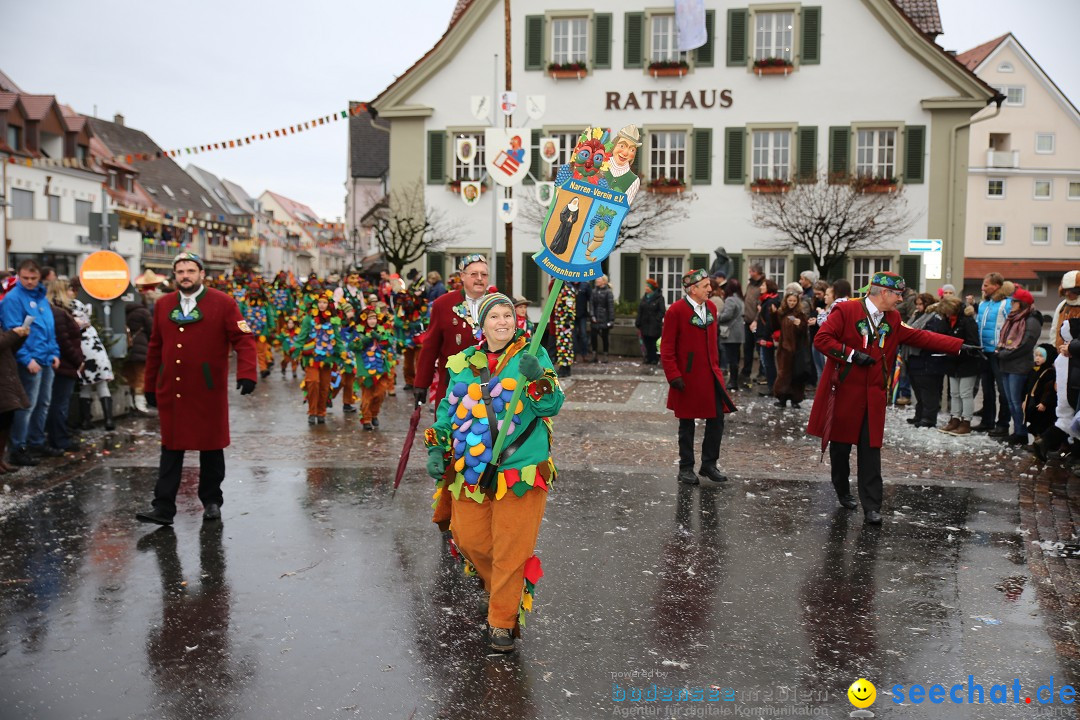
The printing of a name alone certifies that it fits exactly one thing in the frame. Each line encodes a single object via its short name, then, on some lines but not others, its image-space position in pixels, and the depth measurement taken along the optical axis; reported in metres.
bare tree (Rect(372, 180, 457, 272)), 28.84
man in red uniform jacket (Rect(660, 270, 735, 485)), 8.91
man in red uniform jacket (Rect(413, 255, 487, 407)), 7.29
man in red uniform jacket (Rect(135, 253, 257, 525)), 7.35
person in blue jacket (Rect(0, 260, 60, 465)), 9.66
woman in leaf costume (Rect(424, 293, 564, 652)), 4.88
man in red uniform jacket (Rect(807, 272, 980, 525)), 7.59
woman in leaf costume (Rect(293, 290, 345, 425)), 12.84
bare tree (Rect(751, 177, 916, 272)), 26.02
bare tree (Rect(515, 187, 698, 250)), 27.89
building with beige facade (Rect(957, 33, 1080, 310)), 55.44
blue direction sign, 18.45
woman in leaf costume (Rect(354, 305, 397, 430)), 12.33
